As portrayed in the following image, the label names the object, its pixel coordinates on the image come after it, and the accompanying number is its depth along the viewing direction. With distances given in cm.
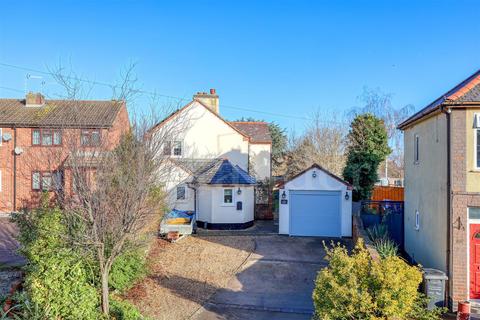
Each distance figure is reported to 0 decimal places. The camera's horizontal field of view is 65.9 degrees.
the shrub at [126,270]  1172
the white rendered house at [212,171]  2308
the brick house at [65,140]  910
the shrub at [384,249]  1273
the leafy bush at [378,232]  1763
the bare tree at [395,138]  4825
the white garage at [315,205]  2120
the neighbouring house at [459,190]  1105
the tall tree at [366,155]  2664
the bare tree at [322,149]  3609
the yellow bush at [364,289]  810
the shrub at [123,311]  968
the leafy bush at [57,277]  855
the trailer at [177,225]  1950
